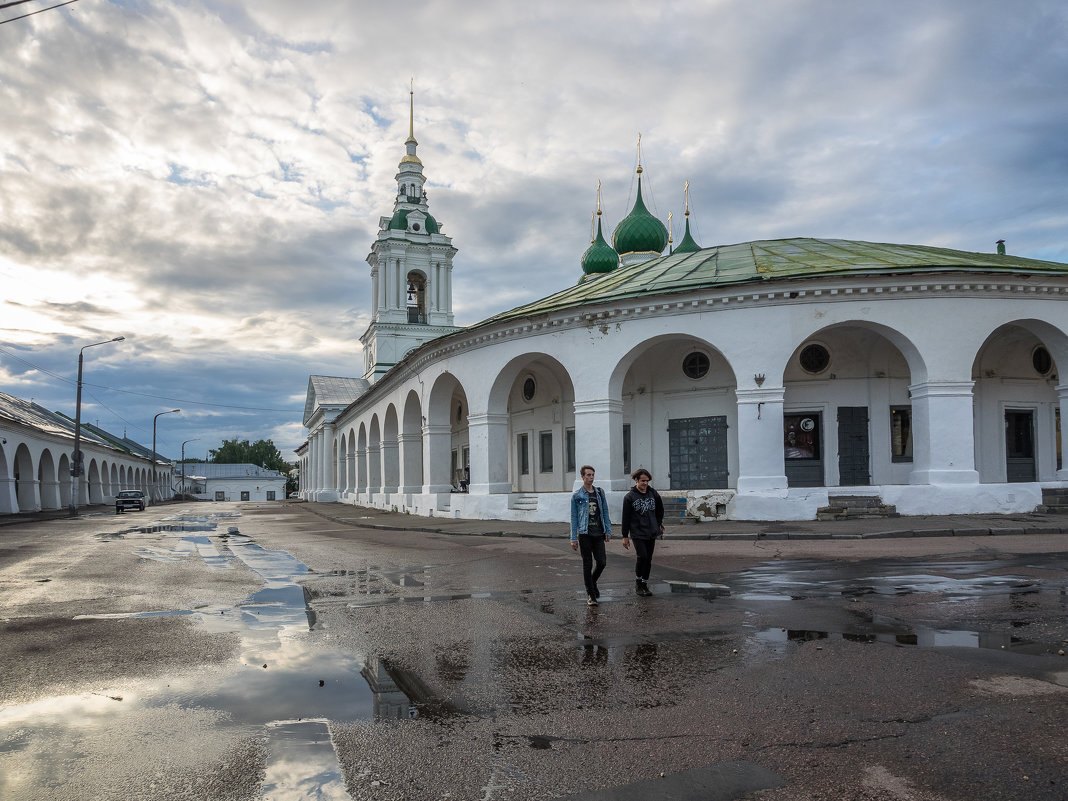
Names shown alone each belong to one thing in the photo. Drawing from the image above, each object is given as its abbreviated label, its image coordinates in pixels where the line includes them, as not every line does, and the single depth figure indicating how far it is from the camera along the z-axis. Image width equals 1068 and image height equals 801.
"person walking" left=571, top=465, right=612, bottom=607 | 8.86
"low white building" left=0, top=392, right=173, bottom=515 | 36.38
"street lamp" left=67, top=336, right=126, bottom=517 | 37.12
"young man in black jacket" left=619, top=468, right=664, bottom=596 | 9.34
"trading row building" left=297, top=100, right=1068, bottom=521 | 18.25
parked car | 44.38
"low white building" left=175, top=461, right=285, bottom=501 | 123.44
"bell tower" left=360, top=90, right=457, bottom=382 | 56.16
